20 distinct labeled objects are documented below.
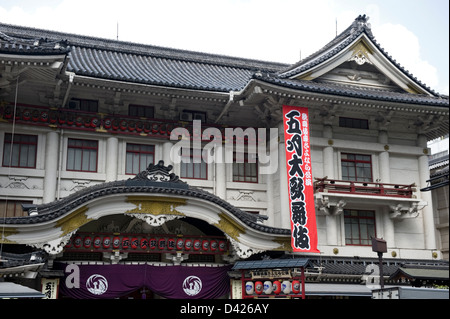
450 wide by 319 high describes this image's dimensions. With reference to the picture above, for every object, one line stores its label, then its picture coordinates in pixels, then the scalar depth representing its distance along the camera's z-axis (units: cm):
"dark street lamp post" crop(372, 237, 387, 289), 1798
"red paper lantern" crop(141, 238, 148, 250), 2025
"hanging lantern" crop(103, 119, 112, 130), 2211
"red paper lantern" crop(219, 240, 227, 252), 2133
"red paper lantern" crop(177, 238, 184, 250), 2074
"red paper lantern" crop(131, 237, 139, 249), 2011
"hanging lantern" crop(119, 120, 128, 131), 2233
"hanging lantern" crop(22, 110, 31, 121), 2111
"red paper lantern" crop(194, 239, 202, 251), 2100
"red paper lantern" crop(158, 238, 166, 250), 2053
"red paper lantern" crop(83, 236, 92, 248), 1959
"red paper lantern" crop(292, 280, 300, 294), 1805
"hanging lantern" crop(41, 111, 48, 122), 2136
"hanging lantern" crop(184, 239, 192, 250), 2087
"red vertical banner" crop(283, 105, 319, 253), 2108
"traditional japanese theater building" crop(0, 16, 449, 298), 1902
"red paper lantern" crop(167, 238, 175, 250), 2067
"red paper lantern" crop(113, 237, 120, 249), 1989
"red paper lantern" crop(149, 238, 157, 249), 2039
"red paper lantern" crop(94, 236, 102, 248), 1967
